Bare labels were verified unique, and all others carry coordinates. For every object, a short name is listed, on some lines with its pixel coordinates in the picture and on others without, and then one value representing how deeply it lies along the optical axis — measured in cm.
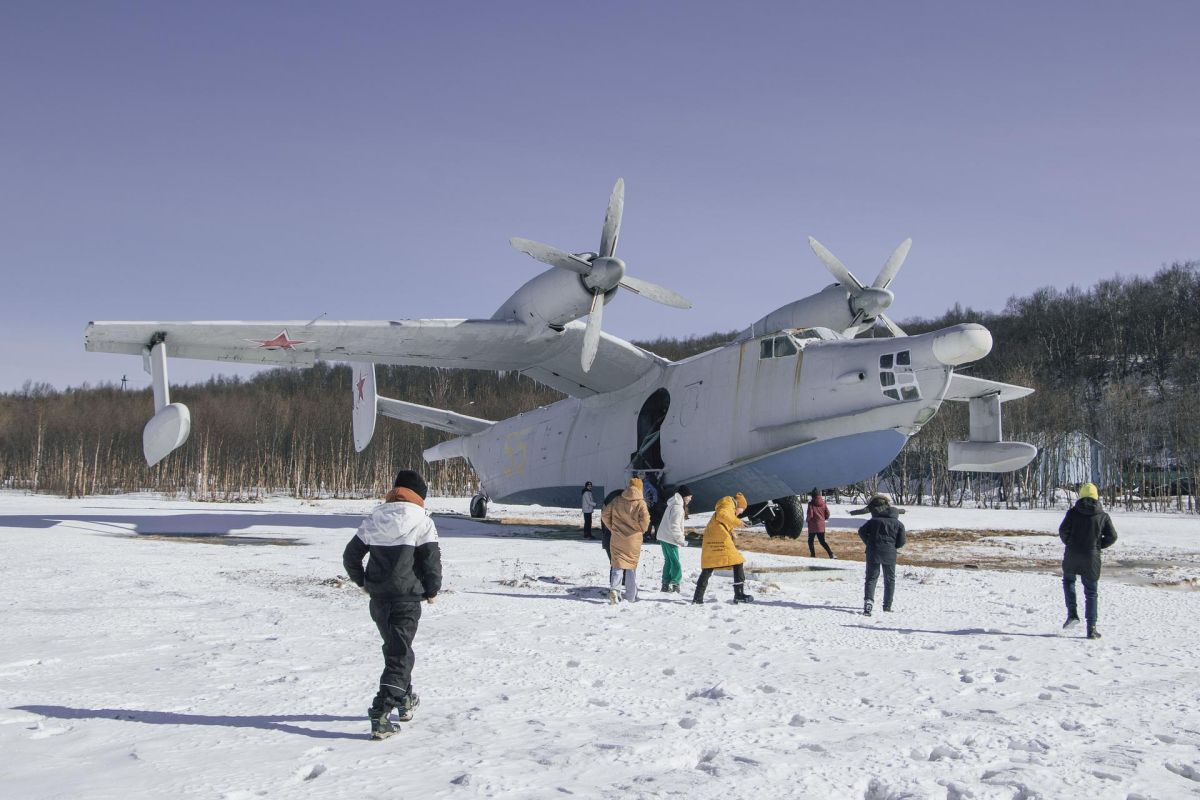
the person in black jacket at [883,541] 881
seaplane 1380
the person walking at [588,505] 1684
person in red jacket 1541
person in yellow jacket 903
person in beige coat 904
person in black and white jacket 437
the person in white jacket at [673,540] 956
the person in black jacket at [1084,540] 775
